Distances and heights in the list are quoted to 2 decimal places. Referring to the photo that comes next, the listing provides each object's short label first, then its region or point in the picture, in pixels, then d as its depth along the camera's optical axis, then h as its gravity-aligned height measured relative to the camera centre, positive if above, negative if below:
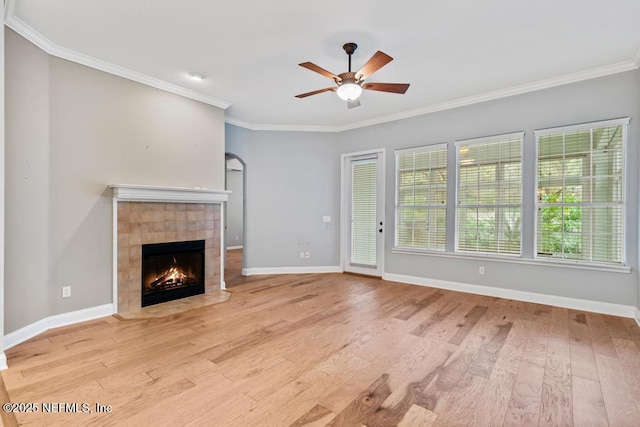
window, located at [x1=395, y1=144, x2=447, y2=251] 4.86 +0.25
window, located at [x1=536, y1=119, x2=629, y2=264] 3.59 +0.26
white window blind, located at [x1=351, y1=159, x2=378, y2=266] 5.69 +0.01
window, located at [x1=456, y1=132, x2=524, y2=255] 4.23 +0.27
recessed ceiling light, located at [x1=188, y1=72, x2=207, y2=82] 3.79 +1.74
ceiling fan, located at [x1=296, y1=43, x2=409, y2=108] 2.81 +1.31
